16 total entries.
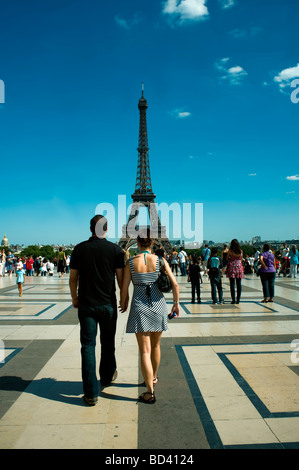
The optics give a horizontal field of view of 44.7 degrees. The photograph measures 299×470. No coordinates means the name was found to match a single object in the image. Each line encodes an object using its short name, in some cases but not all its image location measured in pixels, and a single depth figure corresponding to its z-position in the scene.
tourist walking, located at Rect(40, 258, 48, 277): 22.05
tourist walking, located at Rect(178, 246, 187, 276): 19.64
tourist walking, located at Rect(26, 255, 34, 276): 20.86
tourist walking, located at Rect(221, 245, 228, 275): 11.47
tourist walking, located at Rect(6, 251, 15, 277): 21.03
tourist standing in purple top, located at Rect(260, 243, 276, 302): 9.86
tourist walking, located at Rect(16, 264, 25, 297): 11.65
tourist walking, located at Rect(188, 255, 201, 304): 9.84
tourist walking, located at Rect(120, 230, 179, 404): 3.91
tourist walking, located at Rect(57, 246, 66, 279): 19.81
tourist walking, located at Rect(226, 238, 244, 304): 9.59
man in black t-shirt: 3.89
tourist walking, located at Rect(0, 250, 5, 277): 21.26
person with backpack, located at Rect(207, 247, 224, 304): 9.64
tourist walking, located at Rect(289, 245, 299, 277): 16.14
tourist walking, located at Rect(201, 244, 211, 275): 16.49
